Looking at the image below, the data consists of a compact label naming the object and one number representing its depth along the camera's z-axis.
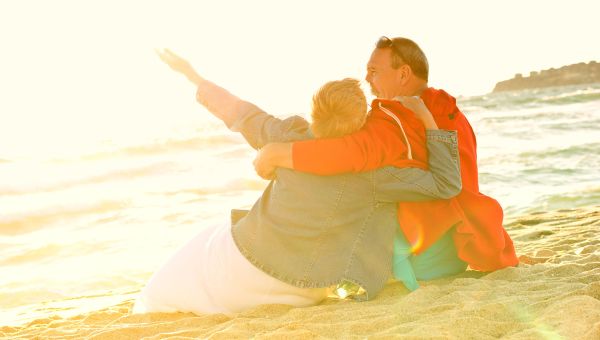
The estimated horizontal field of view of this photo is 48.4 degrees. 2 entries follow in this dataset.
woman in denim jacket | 3.47
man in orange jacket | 3.75
